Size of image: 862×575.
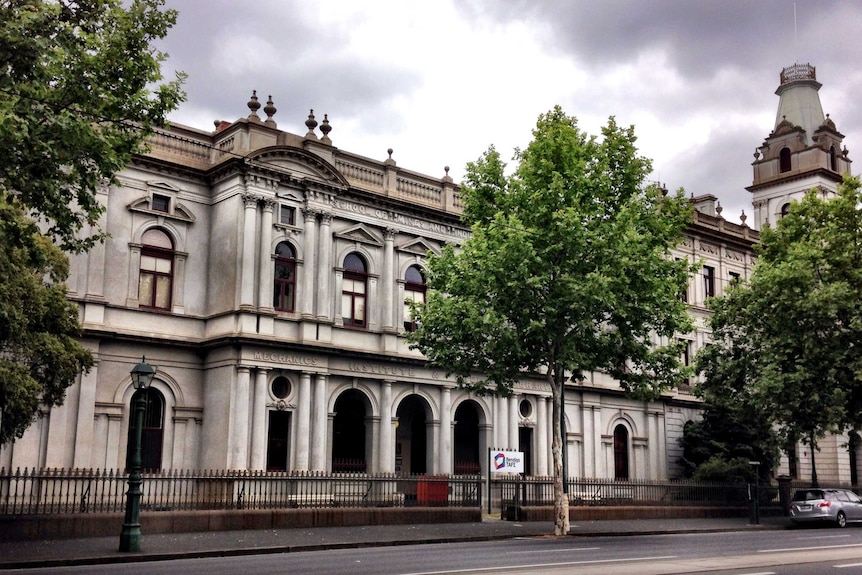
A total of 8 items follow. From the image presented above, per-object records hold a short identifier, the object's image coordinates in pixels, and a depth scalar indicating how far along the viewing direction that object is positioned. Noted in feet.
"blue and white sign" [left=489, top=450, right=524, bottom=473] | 93.35
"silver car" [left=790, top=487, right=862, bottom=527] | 100.48
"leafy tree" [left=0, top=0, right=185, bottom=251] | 46.96
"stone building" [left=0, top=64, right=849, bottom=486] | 96.37
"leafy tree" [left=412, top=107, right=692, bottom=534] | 81.25
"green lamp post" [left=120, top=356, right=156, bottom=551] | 60.49
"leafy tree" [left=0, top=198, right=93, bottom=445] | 64.49
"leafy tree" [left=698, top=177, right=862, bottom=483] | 105.40
